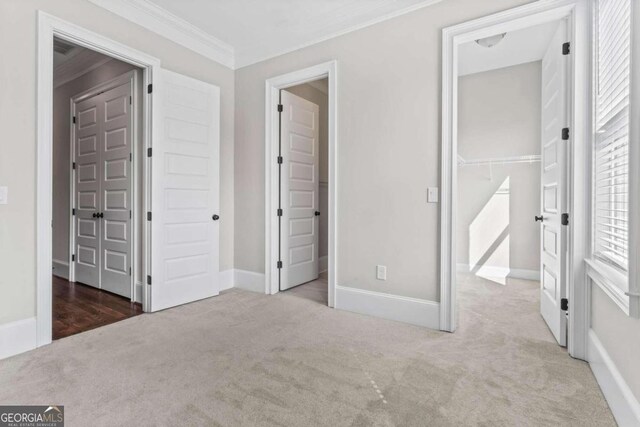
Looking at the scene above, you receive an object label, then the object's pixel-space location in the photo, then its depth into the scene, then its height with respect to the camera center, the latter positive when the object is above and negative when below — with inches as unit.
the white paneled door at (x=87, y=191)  154.4 +5.9
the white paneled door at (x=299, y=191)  152.0 +7.4
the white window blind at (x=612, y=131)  64.7 +17.4
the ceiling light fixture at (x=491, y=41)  138.9 +73.8
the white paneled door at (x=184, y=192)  124.9 +5.2
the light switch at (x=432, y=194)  106.7 +4.0
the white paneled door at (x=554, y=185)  92.0 +7.0
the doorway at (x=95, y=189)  133.6 +7.0
